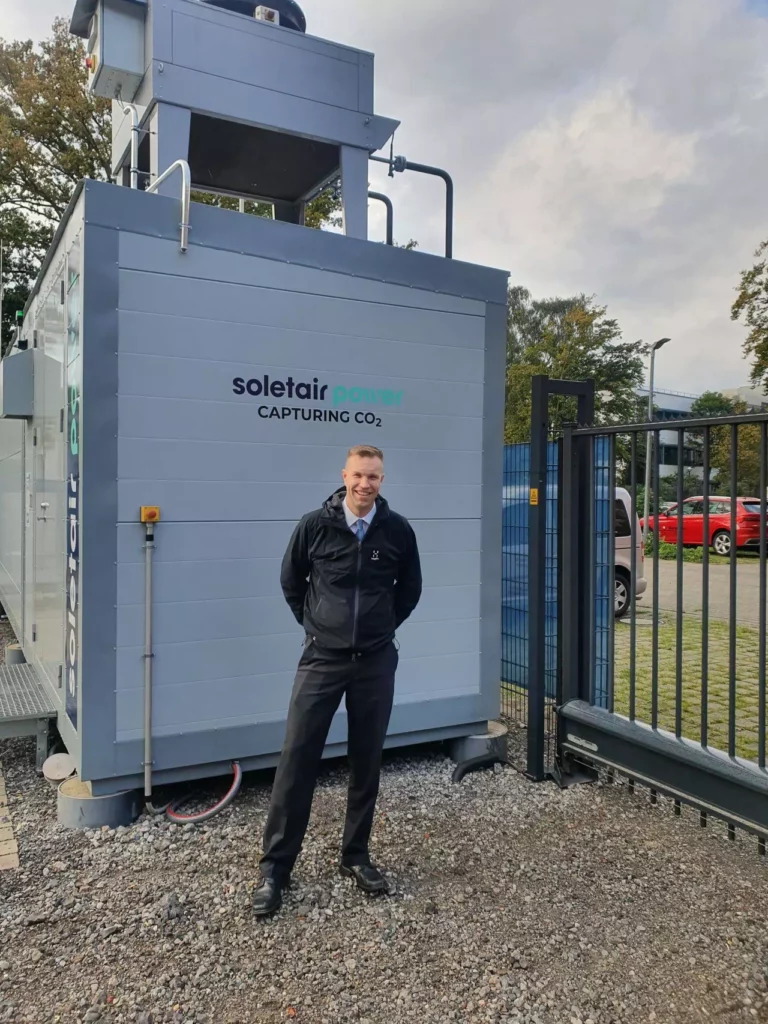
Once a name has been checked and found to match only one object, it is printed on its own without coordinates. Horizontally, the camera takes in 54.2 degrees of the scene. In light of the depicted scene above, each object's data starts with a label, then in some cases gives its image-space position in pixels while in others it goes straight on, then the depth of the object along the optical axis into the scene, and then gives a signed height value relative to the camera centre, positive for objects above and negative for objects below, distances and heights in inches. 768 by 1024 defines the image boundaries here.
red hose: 148.6 -62.2
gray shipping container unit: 143.7 +19.0
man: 121.6 -25.7
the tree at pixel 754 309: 912.3 +244.5
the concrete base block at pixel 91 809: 145.3 -60.1
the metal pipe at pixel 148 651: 145.6 -29.3
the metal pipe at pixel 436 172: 190.5 +85.8
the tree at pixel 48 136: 550.3 +277.4
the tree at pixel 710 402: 2066.4 +297.8
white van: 338.0 -26.1
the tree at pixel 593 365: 1282.0 +244.4
